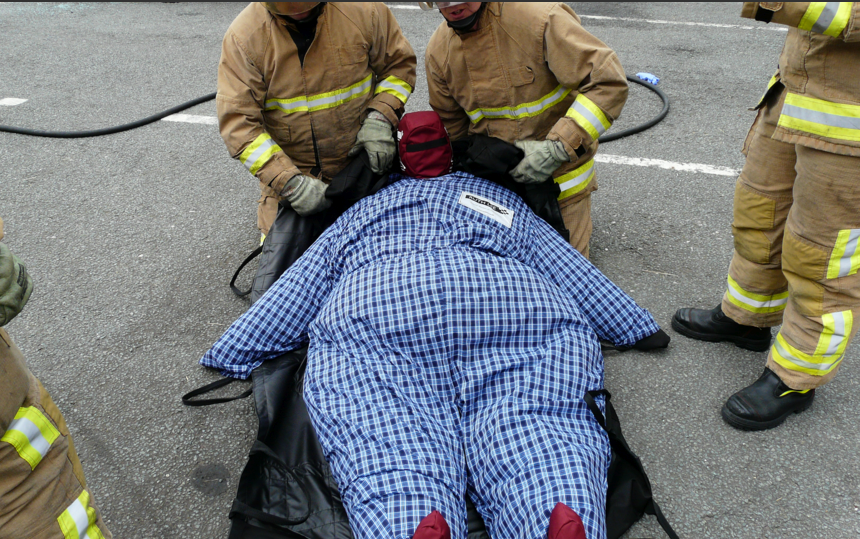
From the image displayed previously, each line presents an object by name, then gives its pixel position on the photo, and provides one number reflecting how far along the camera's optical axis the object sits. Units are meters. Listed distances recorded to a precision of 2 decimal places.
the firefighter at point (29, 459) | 1.42
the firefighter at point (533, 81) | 2.49
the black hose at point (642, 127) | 4.05
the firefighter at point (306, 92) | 2.65
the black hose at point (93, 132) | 4.53
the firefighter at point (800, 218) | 1.77
